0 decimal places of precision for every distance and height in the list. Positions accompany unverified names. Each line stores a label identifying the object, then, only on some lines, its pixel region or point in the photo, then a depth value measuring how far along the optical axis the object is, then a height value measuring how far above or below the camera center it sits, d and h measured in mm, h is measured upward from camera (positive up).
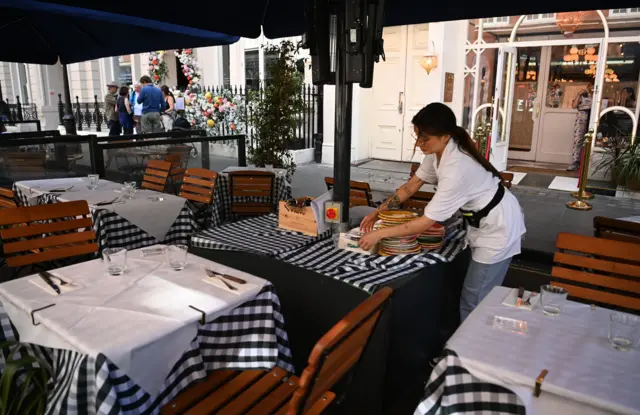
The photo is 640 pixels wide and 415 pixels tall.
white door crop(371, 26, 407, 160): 10336 +126
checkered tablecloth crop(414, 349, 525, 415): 1564 -928
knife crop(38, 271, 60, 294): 2174 -803
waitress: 2602 -558
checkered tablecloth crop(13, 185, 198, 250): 3850 -1033
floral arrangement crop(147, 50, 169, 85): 13492 +944
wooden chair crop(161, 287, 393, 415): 1643 -1165
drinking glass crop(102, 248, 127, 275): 2383 -767
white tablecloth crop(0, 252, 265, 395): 1765 -823
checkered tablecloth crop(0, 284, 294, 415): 1678 -1008
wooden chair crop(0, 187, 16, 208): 3923 -795
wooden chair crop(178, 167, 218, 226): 5148 -875
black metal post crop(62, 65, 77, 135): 10982 -359
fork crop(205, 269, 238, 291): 2182 -799
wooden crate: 3072 -731
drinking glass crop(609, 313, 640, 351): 1758 -817
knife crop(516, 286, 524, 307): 2112 -834
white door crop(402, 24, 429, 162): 10000 +490
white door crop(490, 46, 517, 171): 9250 +83
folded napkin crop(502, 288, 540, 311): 2092 -844
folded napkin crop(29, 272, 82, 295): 2166 -810
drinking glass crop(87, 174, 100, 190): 4723 -752
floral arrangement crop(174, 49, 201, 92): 12547 +878
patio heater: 2752 +328
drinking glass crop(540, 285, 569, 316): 2039 -807
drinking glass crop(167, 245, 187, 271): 2449 -779
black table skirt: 2377 -1110
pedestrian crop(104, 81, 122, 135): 11511 -194
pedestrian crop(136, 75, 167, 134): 10023 -64
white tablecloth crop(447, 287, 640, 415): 1482 -852
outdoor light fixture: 9508 +817
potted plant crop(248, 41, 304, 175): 6426 -90
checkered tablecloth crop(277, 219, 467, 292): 2420 -836
